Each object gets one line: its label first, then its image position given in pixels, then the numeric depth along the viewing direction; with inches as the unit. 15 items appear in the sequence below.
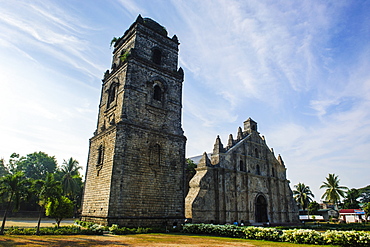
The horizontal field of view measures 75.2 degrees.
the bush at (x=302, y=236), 453.4
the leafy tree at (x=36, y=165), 1705.2
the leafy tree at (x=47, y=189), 503.5
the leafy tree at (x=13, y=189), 485.7
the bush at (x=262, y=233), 510.9
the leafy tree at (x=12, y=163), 1736.7
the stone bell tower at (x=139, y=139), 599.5
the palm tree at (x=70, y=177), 1349.5
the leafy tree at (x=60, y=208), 551.7
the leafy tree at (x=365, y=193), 2849.4
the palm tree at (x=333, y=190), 1754.7
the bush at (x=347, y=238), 399.2
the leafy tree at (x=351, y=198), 2052.9
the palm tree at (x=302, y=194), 1894.7
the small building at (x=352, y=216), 1598.2
